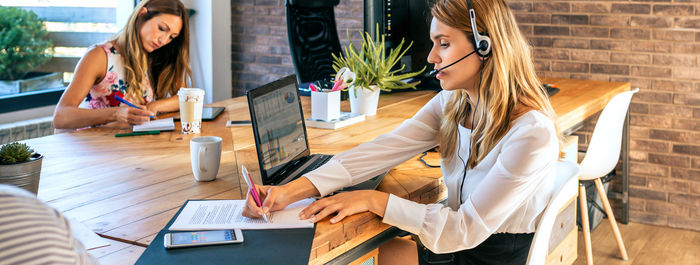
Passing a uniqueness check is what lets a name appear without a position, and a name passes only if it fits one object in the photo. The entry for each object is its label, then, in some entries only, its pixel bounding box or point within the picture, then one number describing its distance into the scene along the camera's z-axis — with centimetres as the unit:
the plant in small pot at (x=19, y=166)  147
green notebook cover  121
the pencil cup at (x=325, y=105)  239
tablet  256
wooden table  143
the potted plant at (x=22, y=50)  383
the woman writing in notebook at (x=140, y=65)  264
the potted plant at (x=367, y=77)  258
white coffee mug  173
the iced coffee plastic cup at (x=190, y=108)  228
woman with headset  146
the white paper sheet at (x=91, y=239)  130
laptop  160
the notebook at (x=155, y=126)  235
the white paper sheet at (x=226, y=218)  137
